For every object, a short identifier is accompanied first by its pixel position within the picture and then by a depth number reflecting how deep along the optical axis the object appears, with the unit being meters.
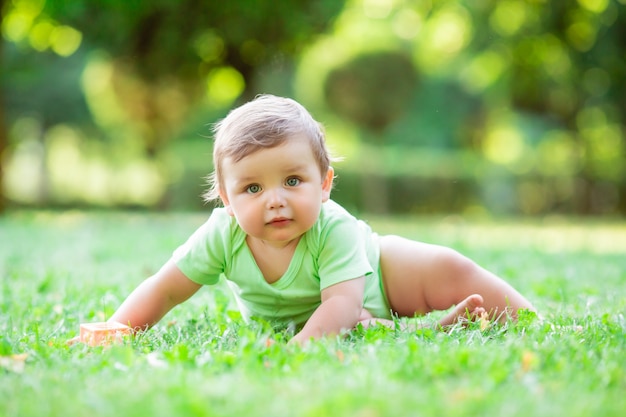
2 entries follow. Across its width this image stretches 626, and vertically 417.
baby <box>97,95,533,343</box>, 2.48
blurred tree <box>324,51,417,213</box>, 14.29
